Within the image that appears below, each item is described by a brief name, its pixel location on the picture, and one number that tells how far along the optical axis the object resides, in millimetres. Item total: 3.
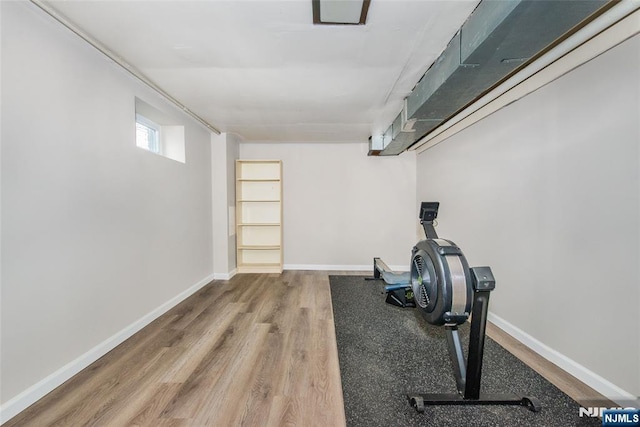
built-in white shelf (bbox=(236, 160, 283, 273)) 4594
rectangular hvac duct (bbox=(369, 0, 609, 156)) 1166
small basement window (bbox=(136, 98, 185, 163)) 2818
